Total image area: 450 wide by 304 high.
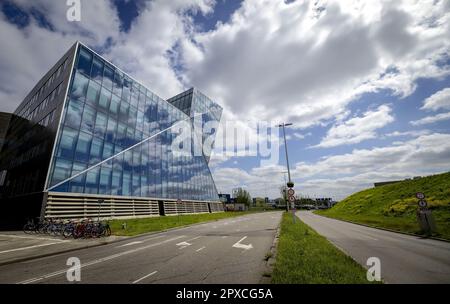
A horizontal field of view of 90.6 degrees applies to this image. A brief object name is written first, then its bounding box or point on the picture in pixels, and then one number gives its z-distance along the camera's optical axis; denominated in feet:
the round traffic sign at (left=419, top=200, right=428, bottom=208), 52.03
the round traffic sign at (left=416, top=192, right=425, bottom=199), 51.86
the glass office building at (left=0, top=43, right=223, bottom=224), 78.43
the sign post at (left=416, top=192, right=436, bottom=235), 51.26
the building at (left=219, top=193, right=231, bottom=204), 457.68
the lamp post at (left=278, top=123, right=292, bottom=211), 75.18
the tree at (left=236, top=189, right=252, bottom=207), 422.41
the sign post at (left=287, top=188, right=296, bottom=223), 58.08
